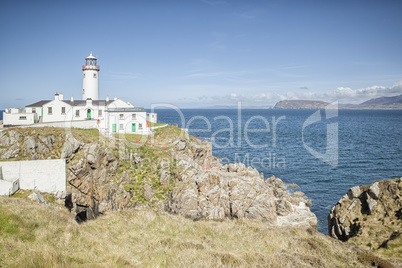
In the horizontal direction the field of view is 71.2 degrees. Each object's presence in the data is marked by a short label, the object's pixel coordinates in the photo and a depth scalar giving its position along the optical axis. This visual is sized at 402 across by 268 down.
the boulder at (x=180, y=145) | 44.97
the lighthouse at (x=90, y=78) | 54.09
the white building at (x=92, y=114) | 44.72
